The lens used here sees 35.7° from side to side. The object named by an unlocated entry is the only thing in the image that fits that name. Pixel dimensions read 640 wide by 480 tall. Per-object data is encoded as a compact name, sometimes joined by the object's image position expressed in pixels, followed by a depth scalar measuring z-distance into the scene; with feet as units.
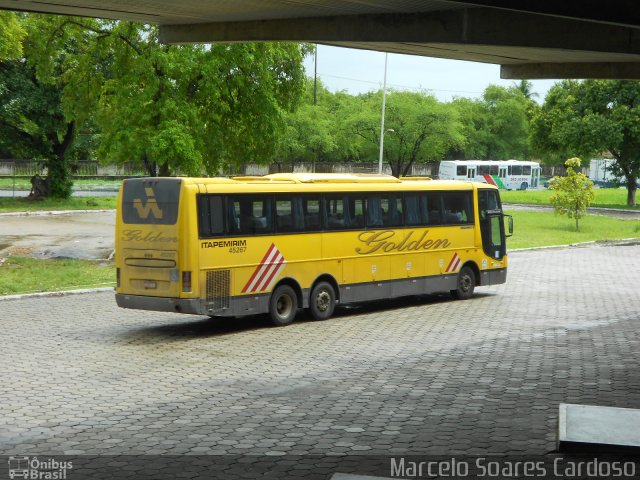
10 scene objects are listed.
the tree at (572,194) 153.17
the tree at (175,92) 98.68
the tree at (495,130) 364.38
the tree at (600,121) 207.62
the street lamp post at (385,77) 195.39
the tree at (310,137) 279.69
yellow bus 57.52
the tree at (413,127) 258.16
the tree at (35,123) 159.53
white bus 297.53
